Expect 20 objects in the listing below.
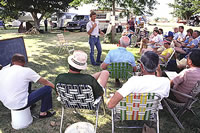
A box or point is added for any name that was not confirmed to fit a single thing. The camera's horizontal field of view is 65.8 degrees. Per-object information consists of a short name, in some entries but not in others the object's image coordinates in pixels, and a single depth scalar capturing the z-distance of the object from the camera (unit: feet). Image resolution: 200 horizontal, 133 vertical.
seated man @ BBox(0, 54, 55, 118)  8.02
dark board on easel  16.24
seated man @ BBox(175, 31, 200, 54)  19.99
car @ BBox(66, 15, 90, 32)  64.23
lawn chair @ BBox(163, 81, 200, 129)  7.83
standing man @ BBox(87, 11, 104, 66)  18.71
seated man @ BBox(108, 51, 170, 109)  6.43
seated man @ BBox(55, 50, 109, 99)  7.08
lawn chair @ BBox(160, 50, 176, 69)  15.80
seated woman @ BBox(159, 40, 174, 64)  16.18
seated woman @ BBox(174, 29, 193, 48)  21.01
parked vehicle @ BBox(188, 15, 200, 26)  115.44
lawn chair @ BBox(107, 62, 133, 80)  11.33
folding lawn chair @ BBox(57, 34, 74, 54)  26.93
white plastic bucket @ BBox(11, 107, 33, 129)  8.75
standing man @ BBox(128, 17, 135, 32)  39.41
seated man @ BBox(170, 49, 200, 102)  8.26
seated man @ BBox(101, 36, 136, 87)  11.85
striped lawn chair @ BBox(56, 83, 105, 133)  7.16
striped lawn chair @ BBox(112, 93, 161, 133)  6.45
